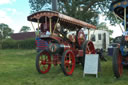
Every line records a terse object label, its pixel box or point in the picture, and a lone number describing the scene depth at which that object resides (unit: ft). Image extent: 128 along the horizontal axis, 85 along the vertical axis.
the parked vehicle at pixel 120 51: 10.53
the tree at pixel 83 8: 32.45
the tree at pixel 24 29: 185.05
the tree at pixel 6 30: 143.19
